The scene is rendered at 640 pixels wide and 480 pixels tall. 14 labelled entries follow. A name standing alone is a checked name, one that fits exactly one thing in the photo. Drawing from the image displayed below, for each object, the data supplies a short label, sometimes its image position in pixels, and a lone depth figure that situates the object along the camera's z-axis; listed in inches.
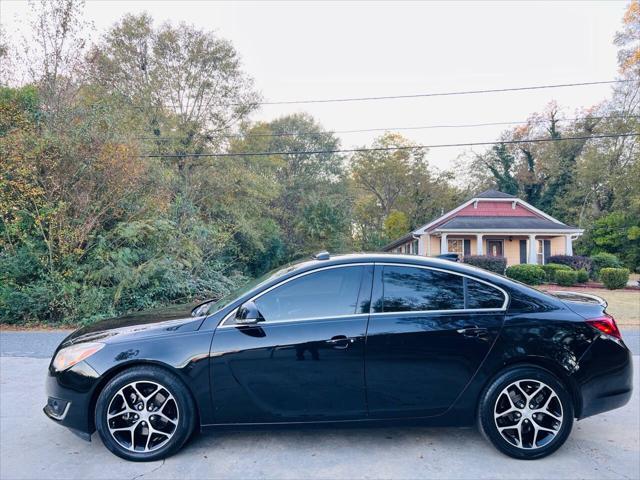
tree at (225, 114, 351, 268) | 940.6
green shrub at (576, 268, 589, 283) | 794.2
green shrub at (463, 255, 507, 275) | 855.1
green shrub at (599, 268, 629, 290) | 716.7
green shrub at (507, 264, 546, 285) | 778.2
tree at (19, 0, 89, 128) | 390.0
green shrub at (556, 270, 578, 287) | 767.7
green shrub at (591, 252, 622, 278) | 928.3
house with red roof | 994.7
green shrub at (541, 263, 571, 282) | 806.5
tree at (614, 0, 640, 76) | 1100.5
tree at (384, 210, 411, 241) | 1552.7
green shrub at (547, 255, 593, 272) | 909.8
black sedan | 121.2
